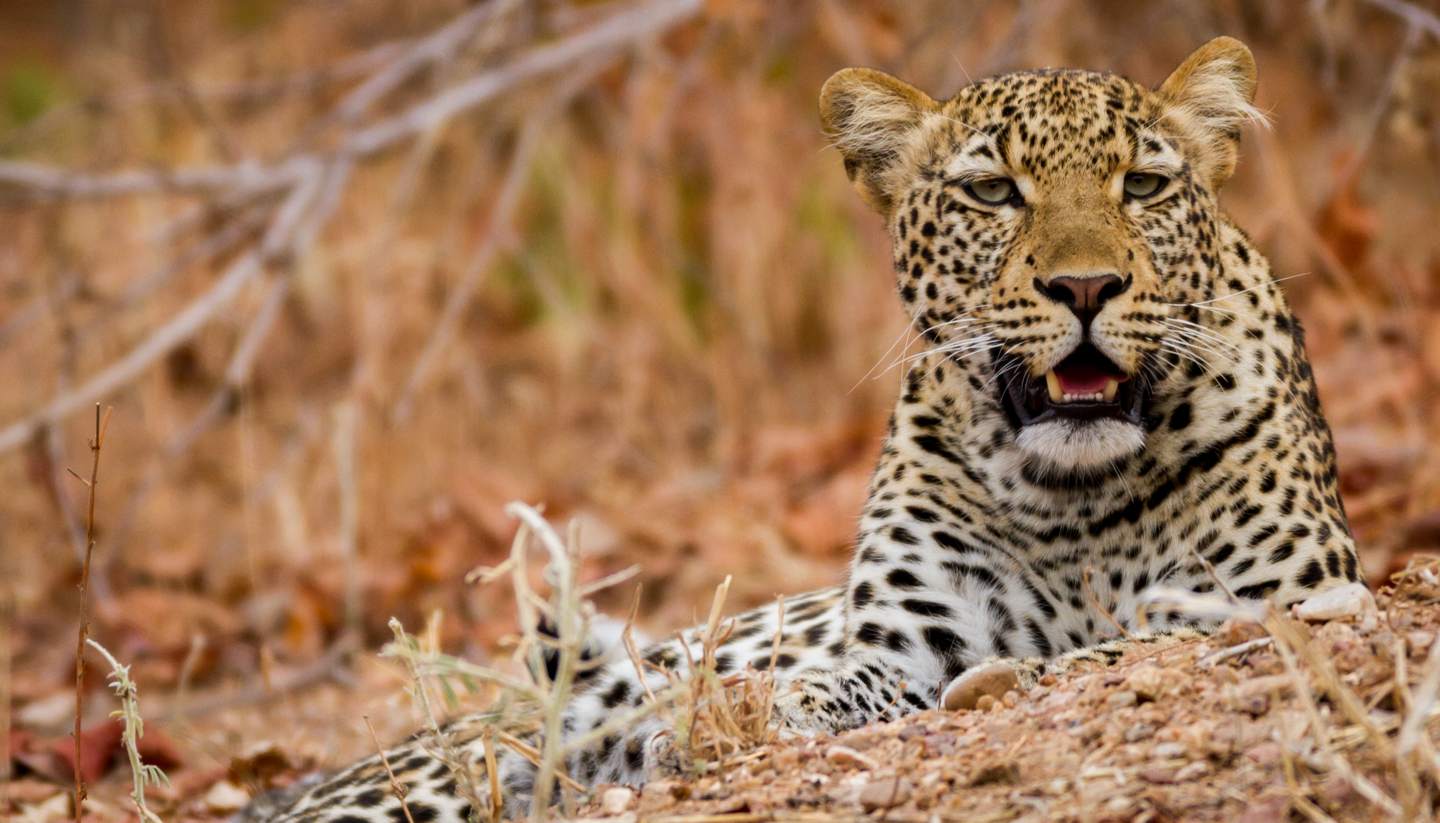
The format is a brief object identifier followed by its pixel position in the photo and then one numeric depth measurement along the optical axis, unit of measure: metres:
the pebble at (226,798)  11.23
